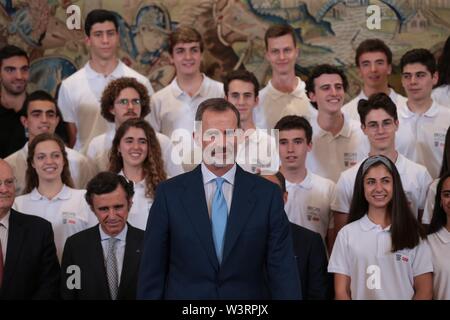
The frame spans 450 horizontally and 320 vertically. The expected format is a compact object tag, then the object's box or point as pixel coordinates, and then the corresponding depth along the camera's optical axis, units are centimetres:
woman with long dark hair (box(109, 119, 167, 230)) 679
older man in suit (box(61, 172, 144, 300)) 621
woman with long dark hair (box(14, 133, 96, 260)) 681
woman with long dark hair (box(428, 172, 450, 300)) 625
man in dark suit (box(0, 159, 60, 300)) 629
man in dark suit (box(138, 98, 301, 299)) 472
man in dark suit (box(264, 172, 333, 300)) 627
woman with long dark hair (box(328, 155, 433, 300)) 618
